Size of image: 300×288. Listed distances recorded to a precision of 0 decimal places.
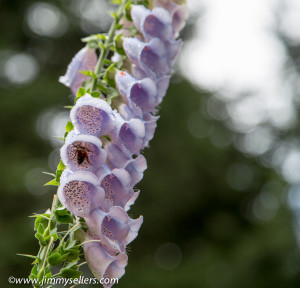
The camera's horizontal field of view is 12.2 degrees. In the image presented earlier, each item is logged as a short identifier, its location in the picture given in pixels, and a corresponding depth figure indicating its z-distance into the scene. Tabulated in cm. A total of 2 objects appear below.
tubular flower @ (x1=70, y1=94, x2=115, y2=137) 86
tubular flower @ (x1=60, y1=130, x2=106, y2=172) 85
